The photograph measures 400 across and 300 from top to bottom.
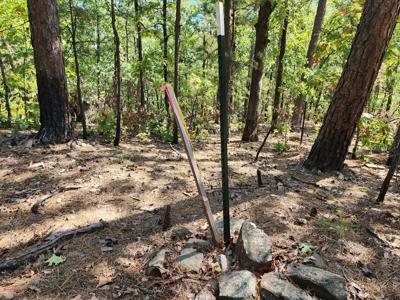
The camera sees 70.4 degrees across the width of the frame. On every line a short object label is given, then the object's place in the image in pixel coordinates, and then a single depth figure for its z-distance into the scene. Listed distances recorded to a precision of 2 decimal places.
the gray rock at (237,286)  2.49
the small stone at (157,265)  2.88
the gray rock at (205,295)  2.59
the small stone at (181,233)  3.48
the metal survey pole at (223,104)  2.49
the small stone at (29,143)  6.93
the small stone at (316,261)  3.00
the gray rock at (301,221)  3.86
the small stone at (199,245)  3.21
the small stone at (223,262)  2.92
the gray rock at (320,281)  2.55
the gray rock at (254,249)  2.83
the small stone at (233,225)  3.50
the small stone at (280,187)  5.09
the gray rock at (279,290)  2.49
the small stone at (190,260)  2.93
